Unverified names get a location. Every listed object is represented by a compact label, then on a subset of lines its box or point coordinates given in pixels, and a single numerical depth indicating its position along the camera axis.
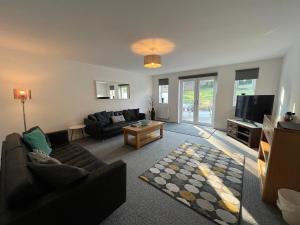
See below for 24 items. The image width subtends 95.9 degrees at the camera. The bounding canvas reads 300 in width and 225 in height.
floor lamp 2.92
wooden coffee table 3.44
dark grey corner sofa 0.88
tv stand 3.43
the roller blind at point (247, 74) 4.22
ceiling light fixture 2.98
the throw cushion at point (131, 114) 5.33
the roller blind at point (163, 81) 6.53
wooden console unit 1.59
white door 5.41
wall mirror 4.79
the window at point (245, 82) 4.27
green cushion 1.89
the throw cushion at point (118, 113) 5.07
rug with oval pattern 1.67
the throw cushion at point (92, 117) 4.27
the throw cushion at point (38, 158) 1.38
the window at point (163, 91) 6.64
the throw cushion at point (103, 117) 4.41
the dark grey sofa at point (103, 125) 3.94
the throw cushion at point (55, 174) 1.07
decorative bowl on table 4.00
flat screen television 3.43
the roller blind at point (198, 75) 5.10
